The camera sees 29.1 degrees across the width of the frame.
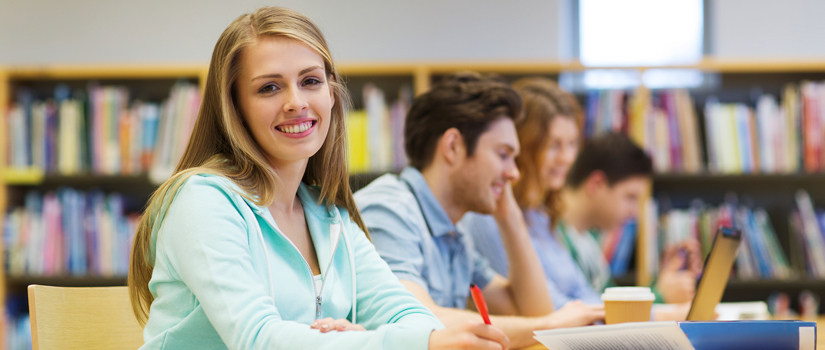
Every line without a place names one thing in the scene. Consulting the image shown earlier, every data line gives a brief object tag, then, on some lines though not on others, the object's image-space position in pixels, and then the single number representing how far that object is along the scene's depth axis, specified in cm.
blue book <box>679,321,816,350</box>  232
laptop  339
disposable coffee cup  328
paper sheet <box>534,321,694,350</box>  213
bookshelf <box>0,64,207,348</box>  509
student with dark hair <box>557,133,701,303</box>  468
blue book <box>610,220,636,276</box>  512
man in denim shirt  357
